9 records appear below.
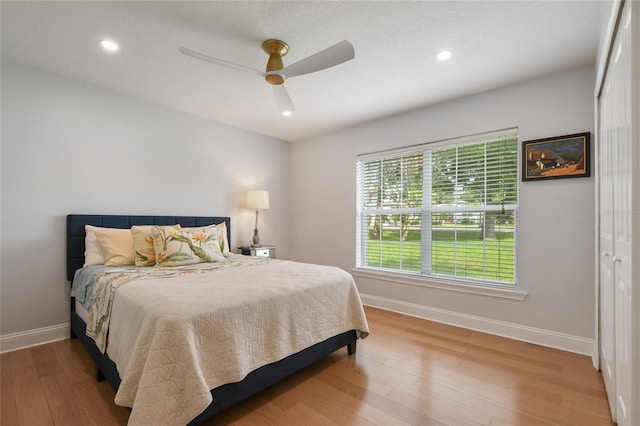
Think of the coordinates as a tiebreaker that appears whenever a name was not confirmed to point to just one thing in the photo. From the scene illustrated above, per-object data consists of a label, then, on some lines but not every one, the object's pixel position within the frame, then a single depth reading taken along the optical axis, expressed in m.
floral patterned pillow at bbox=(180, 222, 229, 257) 3.37
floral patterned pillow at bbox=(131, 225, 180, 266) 2.70
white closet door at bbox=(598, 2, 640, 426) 1.08
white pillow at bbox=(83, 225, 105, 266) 2.70
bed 1.39
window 2.95
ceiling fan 1.87
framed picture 2.48
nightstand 4.01
